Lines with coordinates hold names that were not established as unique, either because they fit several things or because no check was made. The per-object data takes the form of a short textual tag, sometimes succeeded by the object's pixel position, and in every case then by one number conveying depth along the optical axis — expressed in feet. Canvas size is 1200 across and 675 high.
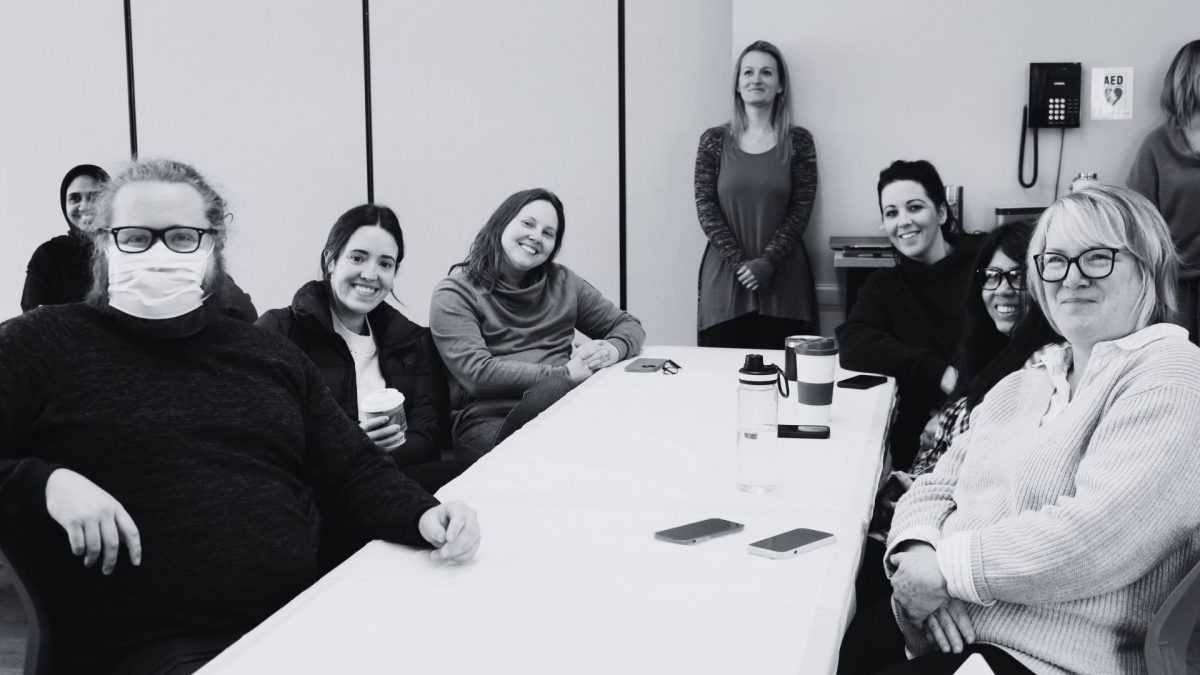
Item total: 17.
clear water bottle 5.69
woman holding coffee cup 8.38
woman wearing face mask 4.57
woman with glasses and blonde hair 4.34
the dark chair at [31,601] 4.36
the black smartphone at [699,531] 4.82
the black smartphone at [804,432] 6.90
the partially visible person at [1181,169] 11.96
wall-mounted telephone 12.91
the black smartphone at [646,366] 9.71
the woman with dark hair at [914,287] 9.41
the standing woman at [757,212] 13.15
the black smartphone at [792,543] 4.64
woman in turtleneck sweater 9.71
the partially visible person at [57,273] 12.01
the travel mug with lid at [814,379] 7.02
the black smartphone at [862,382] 8.61
